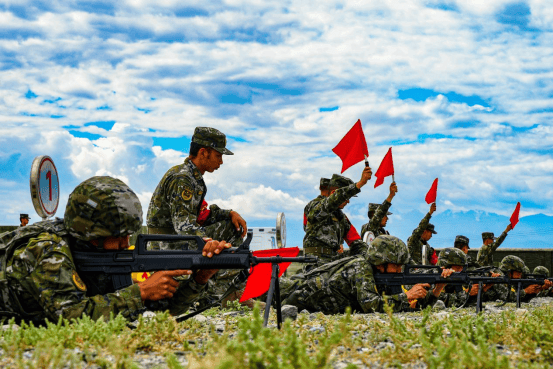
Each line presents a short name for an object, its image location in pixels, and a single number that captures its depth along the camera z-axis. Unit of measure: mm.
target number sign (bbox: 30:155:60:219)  7070
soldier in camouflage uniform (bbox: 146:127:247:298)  6277
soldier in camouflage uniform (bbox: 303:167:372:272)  8930
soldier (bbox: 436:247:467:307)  10047
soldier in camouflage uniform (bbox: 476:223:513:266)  14789
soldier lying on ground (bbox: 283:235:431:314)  7090
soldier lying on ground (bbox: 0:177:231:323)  3750
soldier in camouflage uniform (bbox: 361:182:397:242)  11750
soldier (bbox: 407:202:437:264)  13438
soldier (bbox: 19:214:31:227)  14945
